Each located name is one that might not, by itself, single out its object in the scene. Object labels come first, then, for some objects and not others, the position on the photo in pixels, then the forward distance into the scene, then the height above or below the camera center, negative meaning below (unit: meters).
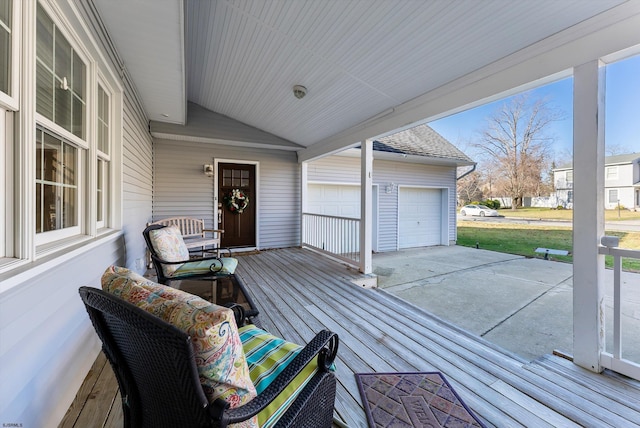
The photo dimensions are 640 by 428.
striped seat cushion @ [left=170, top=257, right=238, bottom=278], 2.98 -0.65
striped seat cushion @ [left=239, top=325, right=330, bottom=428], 1.03 -0.73
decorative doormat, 1.54 -1.22
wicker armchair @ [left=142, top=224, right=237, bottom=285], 2.95 -0.66
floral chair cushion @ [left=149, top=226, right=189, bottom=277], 3.02 -0.42
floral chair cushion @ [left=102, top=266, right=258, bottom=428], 0.72 -0.35
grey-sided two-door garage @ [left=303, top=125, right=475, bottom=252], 7.30 +0.77
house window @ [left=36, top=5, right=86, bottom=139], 1.46 +0.84
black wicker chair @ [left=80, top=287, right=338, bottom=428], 0.72 -0.56
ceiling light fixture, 3.95 +1.86
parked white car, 12.55 +0.14
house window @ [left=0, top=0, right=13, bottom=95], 1.12 +0.73
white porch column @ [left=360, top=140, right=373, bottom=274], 4.54 +0.03
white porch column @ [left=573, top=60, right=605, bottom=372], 1.96 +0.03
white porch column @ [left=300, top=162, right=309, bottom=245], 6.83 +0.55
